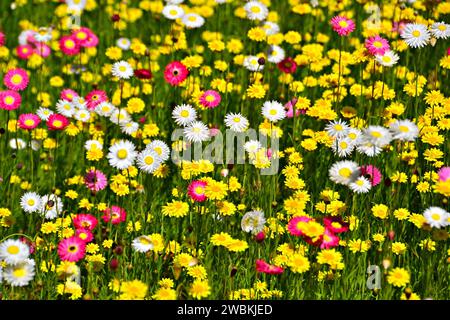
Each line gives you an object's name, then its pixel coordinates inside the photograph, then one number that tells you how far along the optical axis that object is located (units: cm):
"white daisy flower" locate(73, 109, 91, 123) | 345
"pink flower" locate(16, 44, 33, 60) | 426
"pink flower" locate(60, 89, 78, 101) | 363
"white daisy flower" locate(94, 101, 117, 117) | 348
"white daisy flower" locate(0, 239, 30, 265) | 244
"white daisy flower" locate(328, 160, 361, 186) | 273
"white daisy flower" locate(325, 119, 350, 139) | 317
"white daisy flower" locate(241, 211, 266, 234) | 274
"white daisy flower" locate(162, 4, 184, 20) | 413
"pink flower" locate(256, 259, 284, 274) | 247
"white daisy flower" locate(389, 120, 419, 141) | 267
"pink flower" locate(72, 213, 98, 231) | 283
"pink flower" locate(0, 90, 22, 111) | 338
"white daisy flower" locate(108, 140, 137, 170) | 313
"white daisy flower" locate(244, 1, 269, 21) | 403
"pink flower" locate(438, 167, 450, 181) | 272
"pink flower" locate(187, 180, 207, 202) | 282
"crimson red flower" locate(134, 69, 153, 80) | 342
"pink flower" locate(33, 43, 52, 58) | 425
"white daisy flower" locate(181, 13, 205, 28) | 415
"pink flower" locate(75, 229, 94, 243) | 271
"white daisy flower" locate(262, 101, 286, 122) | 329
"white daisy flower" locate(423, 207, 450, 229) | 259
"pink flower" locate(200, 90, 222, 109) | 338
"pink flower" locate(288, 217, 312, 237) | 256
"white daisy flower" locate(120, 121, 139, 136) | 346
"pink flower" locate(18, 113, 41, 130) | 325
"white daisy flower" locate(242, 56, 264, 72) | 379
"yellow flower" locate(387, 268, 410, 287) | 251
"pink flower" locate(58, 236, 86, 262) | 260
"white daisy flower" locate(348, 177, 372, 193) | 285
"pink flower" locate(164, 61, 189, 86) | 349
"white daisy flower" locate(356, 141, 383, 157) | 290
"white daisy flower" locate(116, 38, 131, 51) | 435
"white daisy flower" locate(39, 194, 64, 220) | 291
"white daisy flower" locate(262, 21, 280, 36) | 411
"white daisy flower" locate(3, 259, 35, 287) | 242
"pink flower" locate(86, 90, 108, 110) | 350
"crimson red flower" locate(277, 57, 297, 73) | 378
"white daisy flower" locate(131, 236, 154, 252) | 264
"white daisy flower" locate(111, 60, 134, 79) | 361
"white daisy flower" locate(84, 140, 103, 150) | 335
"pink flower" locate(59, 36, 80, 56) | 399
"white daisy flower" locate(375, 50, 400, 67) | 336
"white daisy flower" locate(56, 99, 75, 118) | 352
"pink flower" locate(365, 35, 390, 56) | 339
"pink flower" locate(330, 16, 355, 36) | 349
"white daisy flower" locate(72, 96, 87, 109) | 350
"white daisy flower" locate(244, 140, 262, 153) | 322
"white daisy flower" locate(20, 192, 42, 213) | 301
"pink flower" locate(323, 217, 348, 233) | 257
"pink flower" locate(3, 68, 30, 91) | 355
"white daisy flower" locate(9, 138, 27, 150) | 358
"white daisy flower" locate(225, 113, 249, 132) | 329
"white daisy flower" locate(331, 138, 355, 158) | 310
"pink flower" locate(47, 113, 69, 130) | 322
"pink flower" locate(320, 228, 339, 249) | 254
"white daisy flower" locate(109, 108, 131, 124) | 352
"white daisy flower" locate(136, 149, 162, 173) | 311
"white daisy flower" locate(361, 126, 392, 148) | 264
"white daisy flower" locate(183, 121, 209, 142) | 324
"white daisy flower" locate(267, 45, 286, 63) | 398
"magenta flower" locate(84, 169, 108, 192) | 303
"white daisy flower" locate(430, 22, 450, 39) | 339
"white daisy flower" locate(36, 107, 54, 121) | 337
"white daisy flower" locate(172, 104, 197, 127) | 328
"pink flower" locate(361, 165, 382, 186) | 284
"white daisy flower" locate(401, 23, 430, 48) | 341
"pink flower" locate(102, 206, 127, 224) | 292
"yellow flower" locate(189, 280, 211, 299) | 249
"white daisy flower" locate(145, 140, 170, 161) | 318
